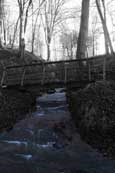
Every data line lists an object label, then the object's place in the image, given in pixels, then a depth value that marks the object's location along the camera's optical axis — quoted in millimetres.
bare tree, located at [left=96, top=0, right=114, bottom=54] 12377
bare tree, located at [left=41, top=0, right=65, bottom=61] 20375
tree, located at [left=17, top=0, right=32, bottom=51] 15439
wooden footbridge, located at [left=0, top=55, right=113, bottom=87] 7838
